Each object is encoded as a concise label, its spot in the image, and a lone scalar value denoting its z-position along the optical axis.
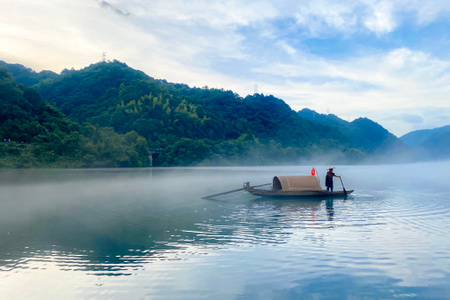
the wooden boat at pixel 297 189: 28.16
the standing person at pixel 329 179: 30.31
